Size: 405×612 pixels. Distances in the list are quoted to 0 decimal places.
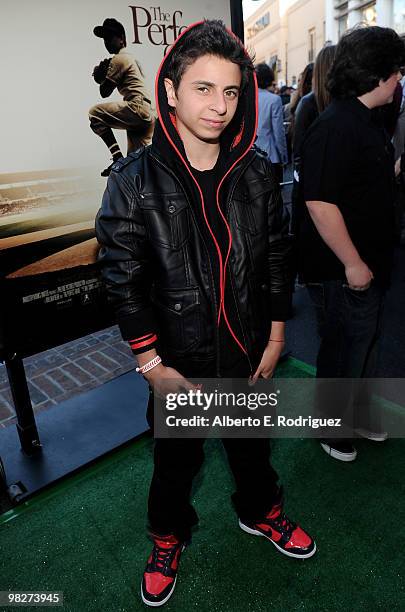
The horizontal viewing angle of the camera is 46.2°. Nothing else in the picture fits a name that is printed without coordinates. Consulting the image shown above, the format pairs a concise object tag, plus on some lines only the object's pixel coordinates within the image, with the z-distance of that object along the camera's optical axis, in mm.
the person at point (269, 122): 6211
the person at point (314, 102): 3361
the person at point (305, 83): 4395
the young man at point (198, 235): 1415
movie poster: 2047
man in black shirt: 2021
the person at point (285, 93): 13000
